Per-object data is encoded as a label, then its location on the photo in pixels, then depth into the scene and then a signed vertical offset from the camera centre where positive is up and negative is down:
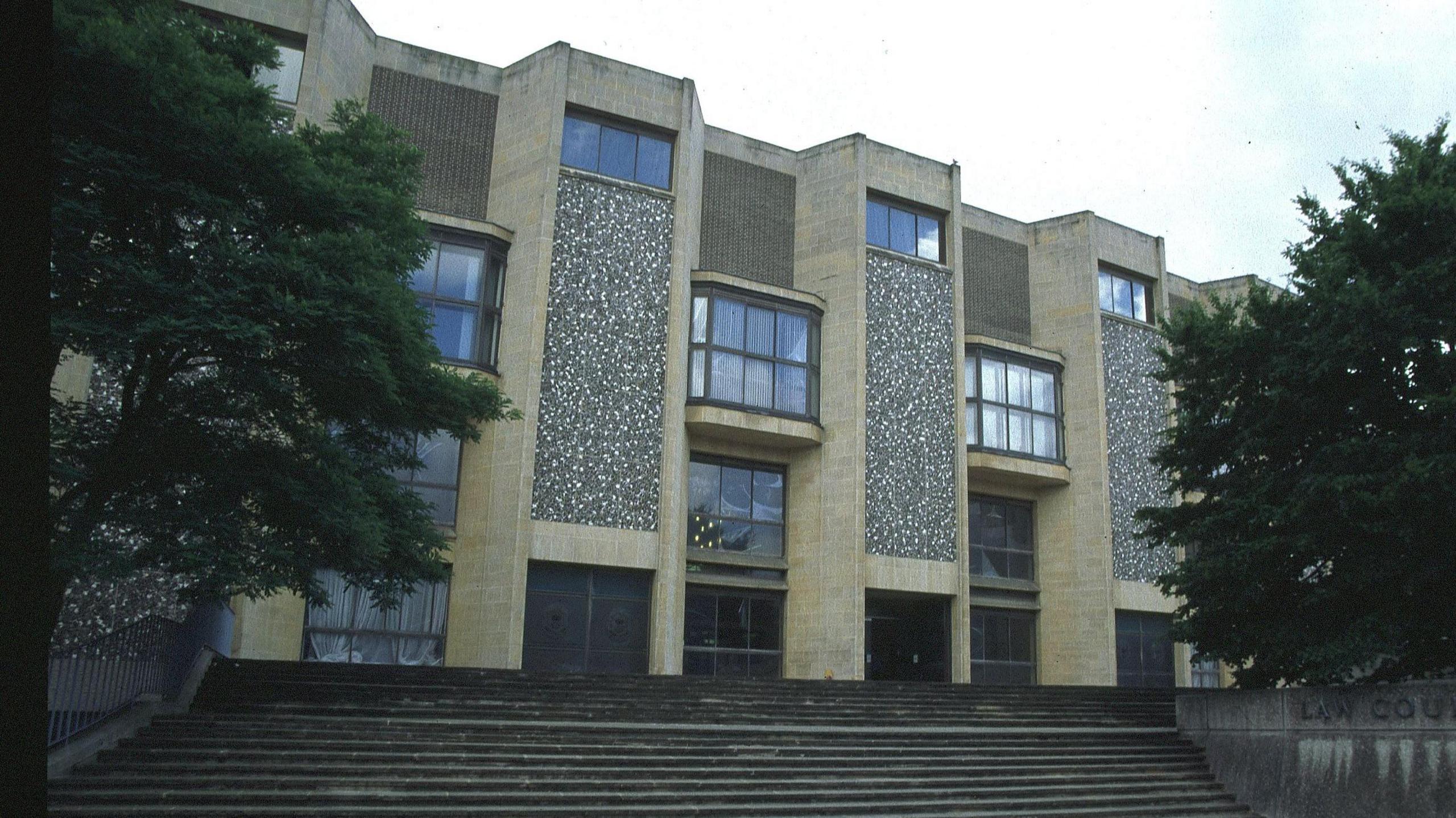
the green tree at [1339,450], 15.91 +3.63
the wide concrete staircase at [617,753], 12.76 -1.10
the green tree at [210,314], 11.91 +3.72
